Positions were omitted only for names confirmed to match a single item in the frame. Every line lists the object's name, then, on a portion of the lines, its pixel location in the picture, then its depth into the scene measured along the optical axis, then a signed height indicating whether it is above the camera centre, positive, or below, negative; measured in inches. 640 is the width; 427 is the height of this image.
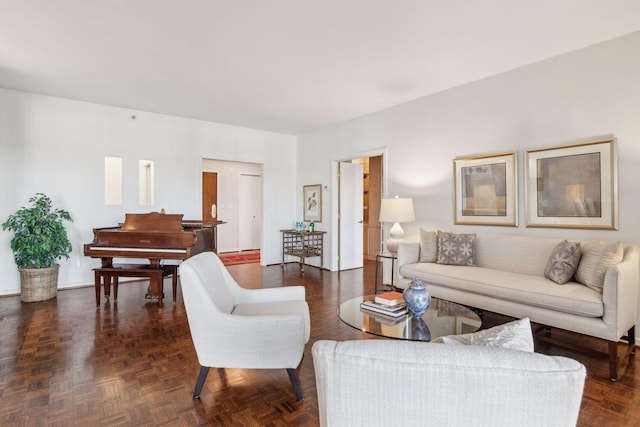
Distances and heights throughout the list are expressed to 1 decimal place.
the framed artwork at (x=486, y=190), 147.7 +12.8
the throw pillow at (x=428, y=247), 155.0 -14.1
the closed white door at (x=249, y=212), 340.8 +4.5
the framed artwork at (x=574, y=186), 119.8 +12.2
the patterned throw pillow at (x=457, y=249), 145.6 -14.5
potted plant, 161.9 -15.2
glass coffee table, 81.2 -28.1
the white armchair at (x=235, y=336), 78.0 -28.2
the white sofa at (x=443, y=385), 29.8 -15.7
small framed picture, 257.1 +11.5
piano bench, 152.7 -26.8
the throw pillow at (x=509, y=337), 41.9 -15.8
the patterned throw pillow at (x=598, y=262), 101.5 -14.1
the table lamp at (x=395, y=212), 173.2 +2.5
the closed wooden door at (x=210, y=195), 316.2 +20.7
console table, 245.8 -21.9
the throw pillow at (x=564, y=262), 112.3 -15.6
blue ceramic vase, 85.0 -21.2
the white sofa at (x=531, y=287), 94.1 -23.8
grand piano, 150.3 -14.3
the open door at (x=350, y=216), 246.4 +0.5
